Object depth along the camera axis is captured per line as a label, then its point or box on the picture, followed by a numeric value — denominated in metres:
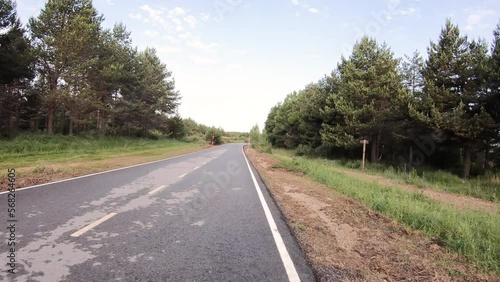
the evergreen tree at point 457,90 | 20.11
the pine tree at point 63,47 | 27.95
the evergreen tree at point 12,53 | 25.11
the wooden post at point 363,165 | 26.24
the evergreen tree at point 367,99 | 28.39
